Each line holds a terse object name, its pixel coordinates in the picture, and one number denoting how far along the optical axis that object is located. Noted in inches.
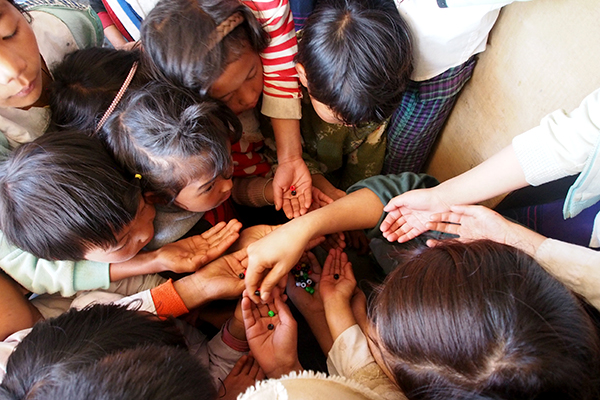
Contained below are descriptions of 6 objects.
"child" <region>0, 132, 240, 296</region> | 29.0
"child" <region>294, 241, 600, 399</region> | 18.3
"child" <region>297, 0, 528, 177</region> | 34.7
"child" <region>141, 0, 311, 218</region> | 34.1
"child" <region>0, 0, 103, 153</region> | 29.8
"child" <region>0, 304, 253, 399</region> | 21.6
